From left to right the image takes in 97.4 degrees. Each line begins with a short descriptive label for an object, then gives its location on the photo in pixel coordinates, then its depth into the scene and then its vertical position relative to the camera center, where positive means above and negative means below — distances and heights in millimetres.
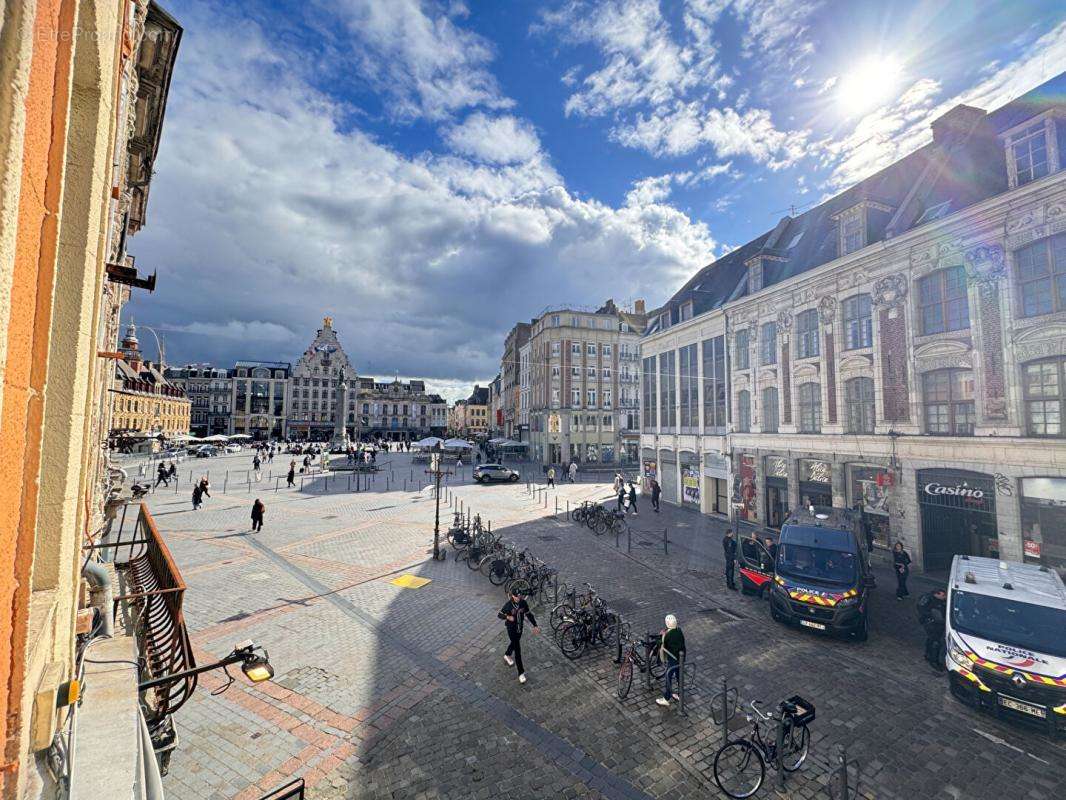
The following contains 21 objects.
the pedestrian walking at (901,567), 13430 -3923
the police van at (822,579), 10555 -3579
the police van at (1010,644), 7379 -3599
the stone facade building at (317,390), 104500 +8331
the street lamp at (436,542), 16078 -3927
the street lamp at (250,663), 4910 -2545
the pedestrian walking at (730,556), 13901 -3771
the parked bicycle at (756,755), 6285 -4616
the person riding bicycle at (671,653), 8102 -3903
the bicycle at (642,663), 8469 -4393
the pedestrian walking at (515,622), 8664 -3648
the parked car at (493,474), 38281 -3762
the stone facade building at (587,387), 55094 +4981
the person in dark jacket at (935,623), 9605 -4110
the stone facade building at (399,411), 107375 +3956
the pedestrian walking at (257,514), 19516 -3636
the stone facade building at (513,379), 74812 +8411
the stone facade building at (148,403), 57688 +3316
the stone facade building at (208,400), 102938 +5795
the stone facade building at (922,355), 13203 +2741
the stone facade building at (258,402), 103688 +5502
